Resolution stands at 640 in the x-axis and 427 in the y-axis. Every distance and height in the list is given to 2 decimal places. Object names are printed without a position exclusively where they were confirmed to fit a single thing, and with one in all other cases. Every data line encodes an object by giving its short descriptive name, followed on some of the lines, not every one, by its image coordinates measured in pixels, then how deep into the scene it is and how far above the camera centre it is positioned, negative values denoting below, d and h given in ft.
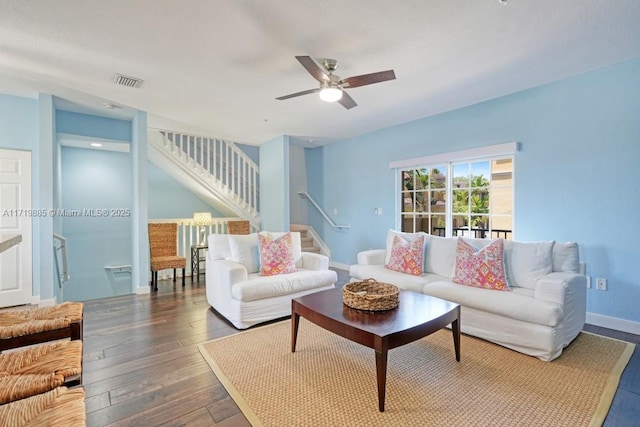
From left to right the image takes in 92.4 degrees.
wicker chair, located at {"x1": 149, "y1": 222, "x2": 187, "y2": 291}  14.79 -1.83
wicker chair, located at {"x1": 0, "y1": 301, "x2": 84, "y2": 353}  4.73 -1.82
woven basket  7.05 -2.00
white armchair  9.76 -2.36
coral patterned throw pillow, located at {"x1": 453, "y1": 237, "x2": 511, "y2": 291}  9.17 -1.74
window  12.72 +0.70
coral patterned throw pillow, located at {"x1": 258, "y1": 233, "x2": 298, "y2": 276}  11.13 -1.64
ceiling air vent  10.12 +4.49
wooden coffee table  5.80 -2.32
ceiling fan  7.84 +3.62
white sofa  7.61 -2.36
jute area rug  5.60 -3.71
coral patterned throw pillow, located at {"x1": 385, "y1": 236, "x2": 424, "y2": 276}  11.17 -1.67
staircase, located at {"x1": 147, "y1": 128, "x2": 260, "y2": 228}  17.24 +2.71
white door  12.07 -0.30
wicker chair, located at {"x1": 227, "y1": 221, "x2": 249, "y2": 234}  18.31 -0.88
